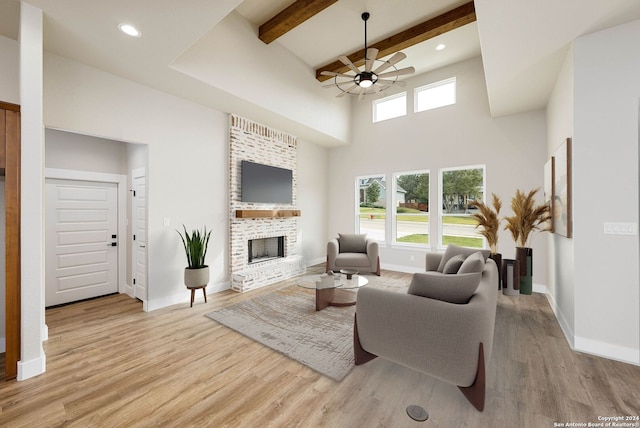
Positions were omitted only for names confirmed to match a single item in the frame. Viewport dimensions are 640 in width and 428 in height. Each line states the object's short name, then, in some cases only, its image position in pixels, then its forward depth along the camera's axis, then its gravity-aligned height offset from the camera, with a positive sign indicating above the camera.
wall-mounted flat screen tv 4.84 +0.58
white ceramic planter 3.69 -0.90
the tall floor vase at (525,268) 3.87 -0.83
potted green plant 3.70 -0.70
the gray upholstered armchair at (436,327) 1.74 -0.83
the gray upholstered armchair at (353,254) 4.99 -0.82
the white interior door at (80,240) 3.73 -0.41
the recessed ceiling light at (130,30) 2.45 +1.75
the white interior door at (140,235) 3.76 -0.32
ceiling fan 3.37 +1.97
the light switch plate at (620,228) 2.34 -0.15
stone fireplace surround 4.62 -0.05
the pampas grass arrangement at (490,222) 4.24 -0.16
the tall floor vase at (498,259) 4.05 -0.72
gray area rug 2.40 -1.32
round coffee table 3.39 -0.96
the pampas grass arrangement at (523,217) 3.81 -0.07
